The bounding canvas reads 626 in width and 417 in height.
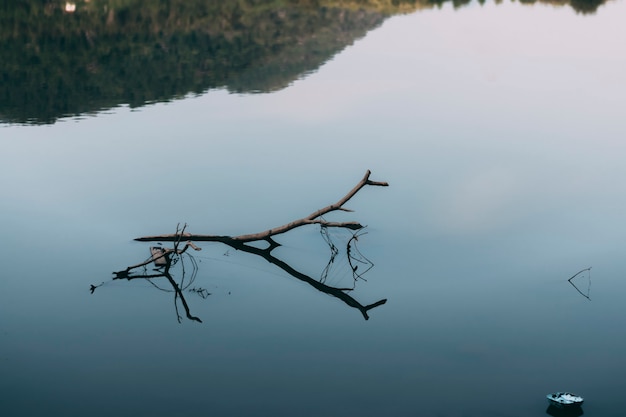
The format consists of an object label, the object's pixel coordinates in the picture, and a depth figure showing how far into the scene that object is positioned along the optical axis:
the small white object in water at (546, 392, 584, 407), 13.30
